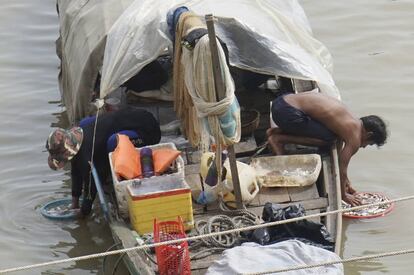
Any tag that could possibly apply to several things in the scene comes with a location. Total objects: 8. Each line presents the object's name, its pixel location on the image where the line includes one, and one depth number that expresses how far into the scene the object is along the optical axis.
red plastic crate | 12.77
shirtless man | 16.64
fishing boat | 15.28
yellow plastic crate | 14.20
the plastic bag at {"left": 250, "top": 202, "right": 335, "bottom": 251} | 13.57
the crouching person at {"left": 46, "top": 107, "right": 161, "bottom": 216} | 15.44
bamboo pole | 13.45
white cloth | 12.48
